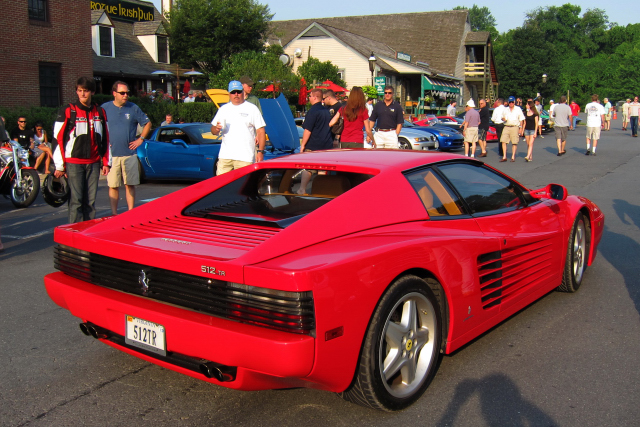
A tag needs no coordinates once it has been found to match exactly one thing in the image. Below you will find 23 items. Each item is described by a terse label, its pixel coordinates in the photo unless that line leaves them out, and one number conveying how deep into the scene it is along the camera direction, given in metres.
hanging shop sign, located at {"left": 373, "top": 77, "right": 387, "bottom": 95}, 29.11
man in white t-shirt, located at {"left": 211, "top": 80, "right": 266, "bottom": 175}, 7.35
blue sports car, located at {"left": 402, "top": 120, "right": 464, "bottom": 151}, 20.33
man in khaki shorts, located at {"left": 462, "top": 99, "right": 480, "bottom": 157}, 16.44
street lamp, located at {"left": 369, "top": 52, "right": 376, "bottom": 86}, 27.55
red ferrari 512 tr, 2.66
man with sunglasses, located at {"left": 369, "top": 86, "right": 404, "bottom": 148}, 10.96
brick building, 19.69
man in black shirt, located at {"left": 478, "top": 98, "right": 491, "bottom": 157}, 18.56
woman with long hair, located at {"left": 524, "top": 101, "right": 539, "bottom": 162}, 17.20
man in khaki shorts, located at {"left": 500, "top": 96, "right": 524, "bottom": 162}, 16.70
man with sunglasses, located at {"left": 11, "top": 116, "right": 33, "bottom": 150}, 14.52
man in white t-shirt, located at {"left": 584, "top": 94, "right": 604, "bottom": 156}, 18.70
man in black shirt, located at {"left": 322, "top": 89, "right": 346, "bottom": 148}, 9.98
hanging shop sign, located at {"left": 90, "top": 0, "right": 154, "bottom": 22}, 32.88
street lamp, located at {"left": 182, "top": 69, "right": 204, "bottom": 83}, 29.30
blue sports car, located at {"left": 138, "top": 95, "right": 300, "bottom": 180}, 12.45
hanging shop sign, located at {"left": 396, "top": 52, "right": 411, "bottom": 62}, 42.81
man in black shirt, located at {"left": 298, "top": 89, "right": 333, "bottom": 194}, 9.41
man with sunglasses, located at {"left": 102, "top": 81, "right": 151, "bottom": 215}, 7.32
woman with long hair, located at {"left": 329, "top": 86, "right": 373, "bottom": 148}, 9.74
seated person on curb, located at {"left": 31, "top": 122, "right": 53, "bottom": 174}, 14.94
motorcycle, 9.87
